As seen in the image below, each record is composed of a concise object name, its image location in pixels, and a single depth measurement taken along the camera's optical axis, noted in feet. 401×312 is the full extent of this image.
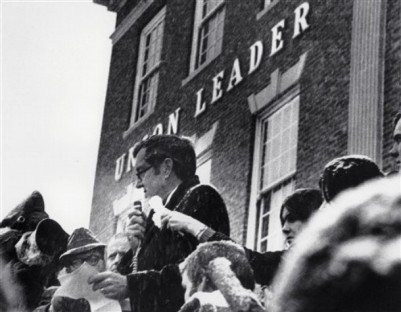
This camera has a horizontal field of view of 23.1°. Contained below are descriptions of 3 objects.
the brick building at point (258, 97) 37.65
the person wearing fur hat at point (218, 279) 12.65
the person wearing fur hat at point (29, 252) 20.92
